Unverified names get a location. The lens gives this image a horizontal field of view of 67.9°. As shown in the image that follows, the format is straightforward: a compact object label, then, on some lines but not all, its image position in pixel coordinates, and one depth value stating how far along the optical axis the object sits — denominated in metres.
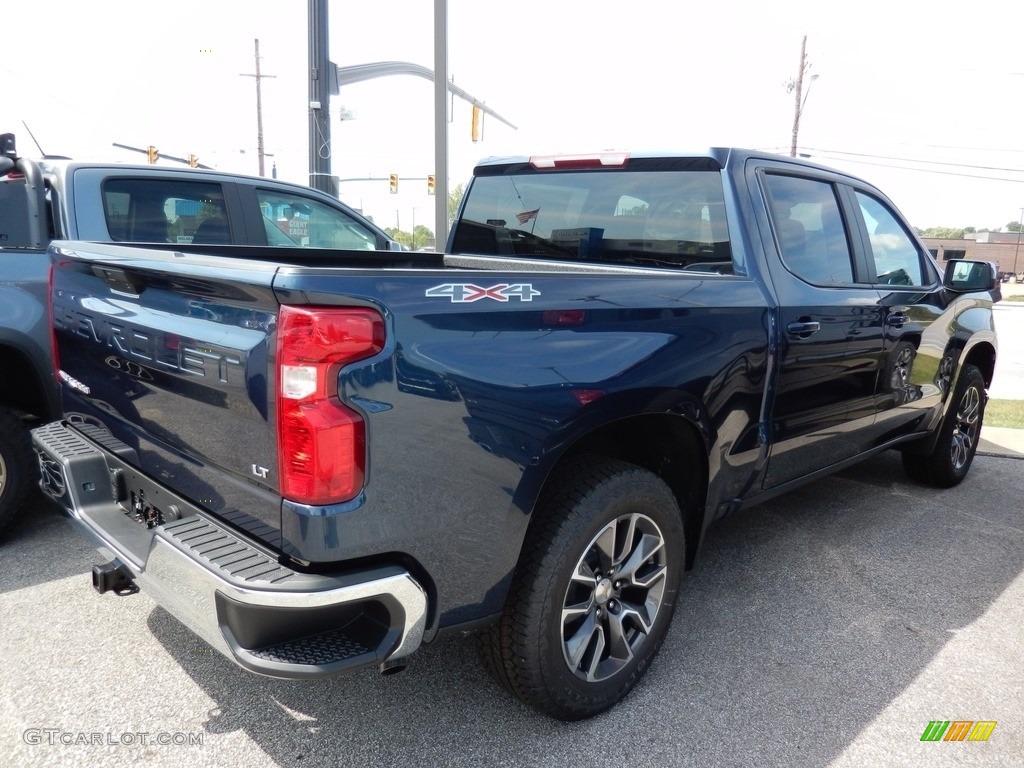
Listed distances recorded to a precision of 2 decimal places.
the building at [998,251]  79.16
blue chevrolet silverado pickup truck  1.83
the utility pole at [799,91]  33.78
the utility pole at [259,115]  38.58
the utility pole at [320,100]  9.50
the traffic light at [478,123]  16.58
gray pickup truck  3.72
